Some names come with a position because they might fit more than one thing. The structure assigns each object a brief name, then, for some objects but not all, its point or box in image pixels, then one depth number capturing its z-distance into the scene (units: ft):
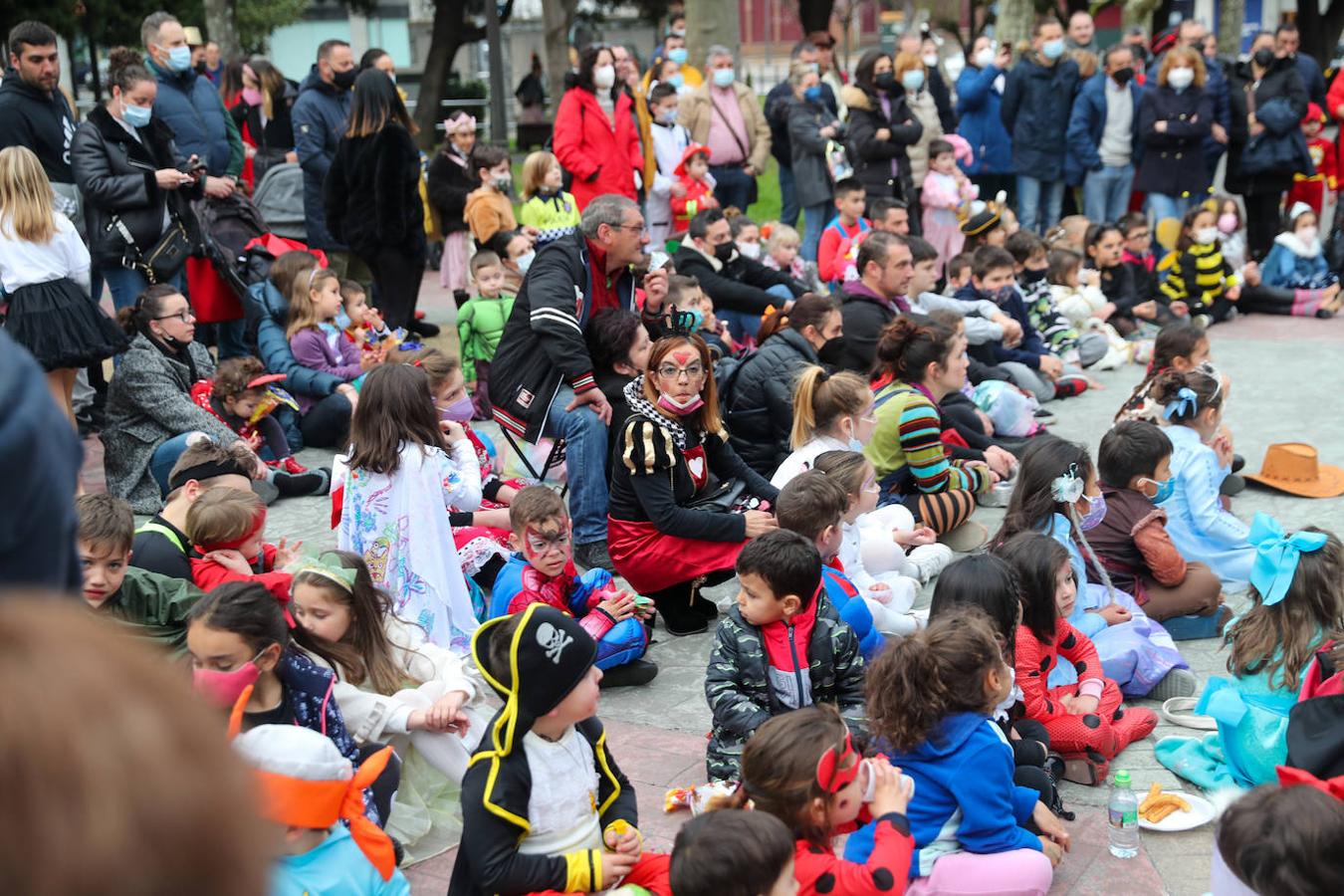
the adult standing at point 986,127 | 44.19
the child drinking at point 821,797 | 10.61
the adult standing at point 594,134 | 35.32
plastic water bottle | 13.39
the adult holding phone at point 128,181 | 26.25
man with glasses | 21.09
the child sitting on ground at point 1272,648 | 14.10
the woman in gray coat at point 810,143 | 40.11
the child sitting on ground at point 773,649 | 13.71
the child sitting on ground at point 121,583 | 13.99
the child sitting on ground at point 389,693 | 13.47
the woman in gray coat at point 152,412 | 22.84
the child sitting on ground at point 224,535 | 15.61
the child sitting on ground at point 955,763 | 11.86
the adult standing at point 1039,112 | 42.70
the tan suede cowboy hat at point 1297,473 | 23.89
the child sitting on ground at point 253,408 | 24.22
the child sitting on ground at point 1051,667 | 14.88
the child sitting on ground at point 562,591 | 16.56
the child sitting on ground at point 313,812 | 10.48
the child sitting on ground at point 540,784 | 10.80
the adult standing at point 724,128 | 42.04
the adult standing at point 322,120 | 33.47
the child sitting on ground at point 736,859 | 9.27
